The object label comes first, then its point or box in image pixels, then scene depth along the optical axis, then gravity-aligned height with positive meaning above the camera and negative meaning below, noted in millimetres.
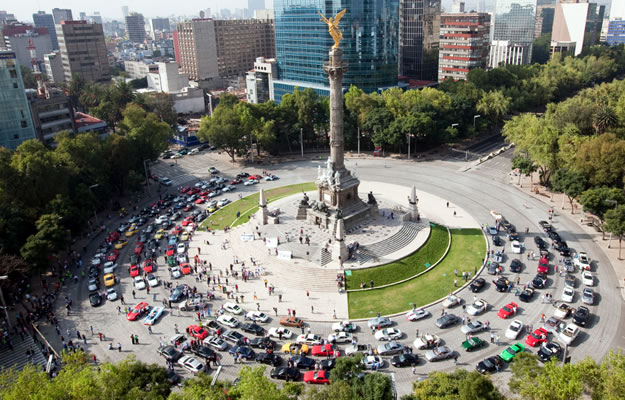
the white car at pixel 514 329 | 47656 -29524
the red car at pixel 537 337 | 46594 -29666
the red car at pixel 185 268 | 62650 -29161
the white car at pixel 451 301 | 53625 -29670
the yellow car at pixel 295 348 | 46875 -29842
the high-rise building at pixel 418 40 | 172750 -2596
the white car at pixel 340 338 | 48344 -29801
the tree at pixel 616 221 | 60844 -24489
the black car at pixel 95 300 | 56500 -29465
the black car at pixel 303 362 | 44750 -29790
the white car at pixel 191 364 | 44812 -29760
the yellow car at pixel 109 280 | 60250 -29205
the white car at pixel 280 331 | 49375 -29785
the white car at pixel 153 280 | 60156 -29356
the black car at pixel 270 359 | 45625 -29871
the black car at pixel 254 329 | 50062 -29722
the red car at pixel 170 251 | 67438 -28896
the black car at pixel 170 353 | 46250 -29576
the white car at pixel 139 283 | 59731 -29275
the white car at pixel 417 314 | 51750 -29946
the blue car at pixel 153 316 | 52531 -29684
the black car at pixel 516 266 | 59688 -28981
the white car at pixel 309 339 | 48125 -29815
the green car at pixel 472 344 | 46375 -29723
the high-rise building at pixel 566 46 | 197750 -7501
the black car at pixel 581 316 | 48906 -29171
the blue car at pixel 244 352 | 46219 -29636
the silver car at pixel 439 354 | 45281 -29911
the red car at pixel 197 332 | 49875 -29790
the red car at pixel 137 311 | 53628 -29625
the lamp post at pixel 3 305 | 49812 -26178
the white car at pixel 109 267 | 63278 -29077
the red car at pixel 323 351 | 46441 -29821
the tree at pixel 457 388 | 32312 -24525
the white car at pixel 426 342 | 47031 -29846
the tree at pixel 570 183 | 72750 -23549
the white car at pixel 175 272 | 61625 -29098
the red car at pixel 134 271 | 62469 -29035
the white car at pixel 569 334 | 46531 -29502
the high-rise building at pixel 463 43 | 153000 -3605
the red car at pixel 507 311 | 51125 -29585
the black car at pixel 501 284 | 55938 -29196
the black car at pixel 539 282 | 55969 -29156
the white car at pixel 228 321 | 51562 -29703
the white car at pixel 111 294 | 57472 -29519
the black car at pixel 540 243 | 64700 -28685
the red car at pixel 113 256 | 66562 -29057
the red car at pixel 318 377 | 42662 -29770
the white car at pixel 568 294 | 52938 -29223
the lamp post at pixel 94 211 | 77875 -26117
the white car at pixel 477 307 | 52031 -29615
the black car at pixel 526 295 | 53812 -29325
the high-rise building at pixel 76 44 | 193100 +1297
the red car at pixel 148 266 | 63341 -29106
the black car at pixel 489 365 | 43250 -29749
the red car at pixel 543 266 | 58938 -29027
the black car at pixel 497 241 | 66438 -28757
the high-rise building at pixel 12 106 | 93375 -10895
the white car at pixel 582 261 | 59106 -28887
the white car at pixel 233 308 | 53656 -29545
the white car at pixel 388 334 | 48625 -29883
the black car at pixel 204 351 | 46347 -29563
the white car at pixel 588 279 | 56031 -29147
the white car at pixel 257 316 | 52281 -29705
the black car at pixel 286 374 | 43625 -29946
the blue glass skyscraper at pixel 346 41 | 125500 -1174
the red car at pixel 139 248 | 68025 -28731
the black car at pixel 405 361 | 44781 -29963
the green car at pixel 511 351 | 44500 -29615
